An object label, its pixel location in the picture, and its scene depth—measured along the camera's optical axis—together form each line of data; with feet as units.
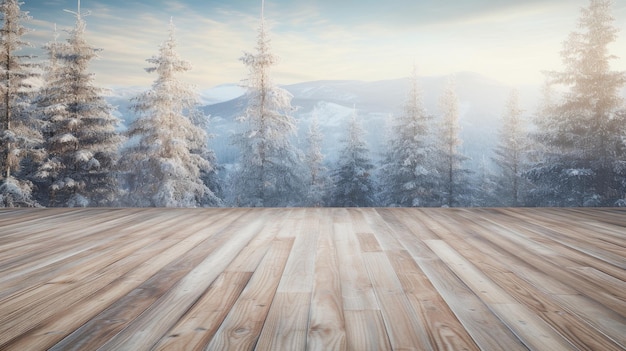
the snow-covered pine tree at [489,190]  60.44
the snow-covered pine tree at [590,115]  35.22
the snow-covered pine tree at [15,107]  33.73
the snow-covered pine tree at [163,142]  37.83
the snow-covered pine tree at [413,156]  47.52
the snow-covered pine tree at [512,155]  56.29
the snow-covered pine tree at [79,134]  36.22
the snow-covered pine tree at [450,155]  51.37
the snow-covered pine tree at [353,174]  50.90
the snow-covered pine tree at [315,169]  54.49
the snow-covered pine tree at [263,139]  44.24
